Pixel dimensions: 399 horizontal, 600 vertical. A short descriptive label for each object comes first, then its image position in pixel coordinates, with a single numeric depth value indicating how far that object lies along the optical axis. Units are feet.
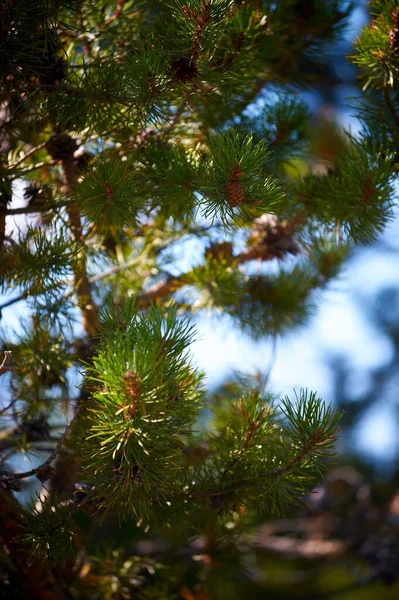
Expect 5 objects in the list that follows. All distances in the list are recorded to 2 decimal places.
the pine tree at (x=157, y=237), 5.03
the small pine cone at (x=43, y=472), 5.17
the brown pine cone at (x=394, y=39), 5.41
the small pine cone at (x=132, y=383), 4.76
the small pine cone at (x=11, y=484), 5.20
